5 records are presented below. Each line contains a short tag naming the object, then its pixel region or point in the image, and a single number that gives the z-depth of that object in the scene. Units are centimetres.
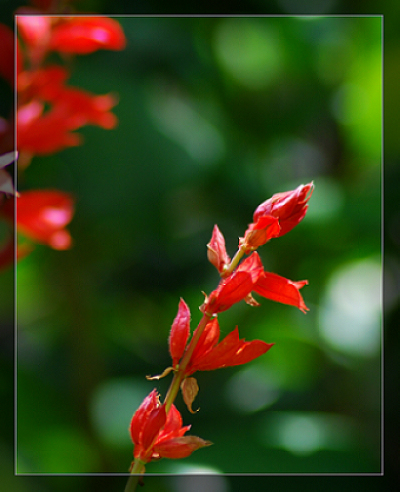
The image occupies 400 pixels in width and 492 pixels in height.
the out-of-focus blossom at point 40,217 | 84
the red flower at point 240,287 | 78
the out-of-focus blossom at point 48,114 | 83
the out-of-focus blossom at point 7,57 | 86
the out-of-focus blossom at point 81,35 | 84
